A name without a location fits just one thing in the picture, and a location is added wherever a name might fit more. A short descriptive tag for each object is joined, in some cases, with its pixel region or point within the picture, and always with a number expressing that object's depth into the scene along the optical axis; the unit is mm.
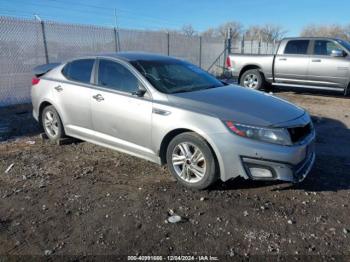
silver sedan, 3432
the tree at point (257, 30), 50250
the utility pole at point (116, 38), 11362
